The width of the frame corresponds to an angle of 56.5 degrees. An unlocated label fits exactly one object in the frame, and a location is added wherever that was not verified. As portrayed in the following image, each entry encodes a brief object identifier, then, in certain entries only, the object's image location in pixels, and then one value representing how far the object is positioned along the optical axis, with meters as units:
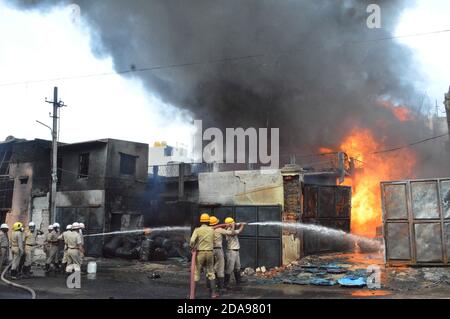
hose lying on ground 8.27
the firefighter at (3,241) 11.59
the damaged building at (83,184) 21.31
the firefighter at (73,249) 10.60
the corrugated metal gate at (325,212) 12.98
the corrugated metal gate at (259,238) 12.24
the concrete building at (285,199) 12.38
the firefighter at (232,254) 9.80
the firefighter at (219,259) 9.22
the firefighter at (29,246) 11.85
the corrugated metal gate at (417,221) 9.97
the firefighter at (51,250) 12.50
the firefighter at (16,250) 11.29
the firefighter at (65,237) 10.71
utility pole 19.05
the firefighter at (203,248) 8.61
